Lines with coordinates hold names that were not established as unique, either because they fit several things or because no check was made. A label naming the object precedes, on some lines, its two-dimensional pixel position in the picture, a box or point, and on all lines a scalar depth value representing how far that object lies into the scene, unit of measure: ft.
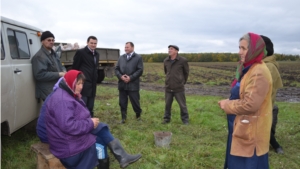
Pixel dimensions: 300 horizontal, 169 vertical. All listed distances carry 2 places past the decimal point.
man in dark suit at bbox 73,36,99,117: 18.44
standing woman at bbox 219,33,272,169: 8.05
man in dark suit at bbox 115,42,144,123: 20.06
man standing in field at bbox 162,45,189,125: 20.04
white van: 11.13
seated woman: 9.07
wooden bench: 9.92
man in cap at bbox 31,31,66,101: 13.88
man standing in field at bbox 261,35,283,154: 11.93
